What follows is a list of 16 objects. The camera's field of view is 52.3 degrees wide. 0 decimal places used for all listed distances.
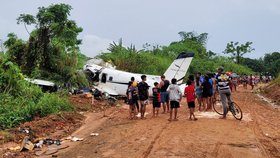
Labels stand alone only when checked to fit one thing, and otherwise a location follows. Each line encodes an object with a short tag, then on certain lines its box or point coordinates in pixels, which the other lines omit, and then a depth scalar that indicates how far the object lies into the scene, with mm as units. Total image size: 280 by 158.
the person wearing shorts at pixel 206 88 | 11928
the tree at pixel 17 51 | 17243
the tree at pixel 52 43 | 17032
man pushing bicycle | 10630
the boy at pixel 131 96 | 11214
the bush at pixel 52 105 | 11918
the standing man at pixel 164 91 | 11918
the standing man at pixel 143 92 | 11073
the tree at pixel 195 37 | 47311
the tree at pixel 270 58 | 76173
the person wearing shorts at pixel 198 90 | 12623
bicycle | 10741
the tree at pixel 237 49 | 60155
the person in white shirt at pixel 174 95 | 10499
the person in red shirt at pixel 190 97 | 10519
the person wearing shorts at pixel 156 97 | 11392
